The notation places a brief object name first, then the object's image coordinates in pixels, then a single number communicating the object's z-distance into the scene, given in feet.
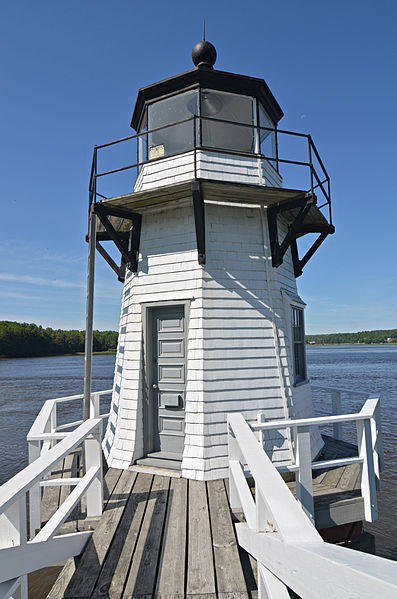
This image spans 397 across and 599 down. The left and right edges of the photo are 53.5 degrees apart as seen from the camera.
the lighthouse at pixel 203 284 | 19.13
